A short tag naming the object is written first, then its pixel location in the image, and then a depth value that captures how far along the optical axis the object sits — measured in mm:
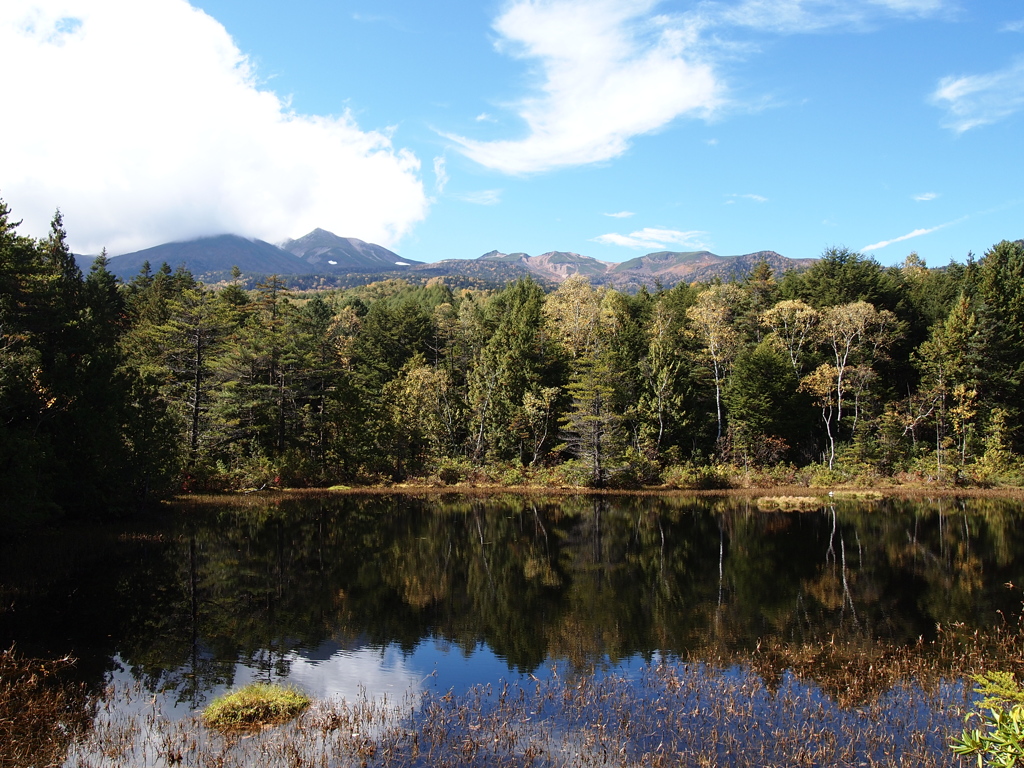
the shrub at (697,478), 52344
